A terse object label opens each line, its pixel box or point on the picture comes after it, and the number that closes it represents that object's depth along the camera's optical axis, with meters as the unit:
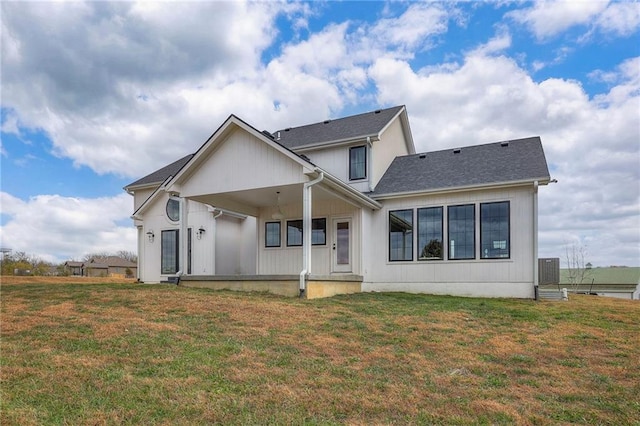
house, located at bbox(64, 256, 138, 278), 54.28
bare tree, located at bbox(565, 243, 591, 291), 26.75
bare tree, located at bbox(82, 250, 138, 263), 63.78
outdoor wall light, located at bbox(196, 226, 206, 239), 16.29
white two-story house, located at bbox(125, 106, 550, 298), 11.27
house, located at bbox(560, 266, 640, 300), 30.27
